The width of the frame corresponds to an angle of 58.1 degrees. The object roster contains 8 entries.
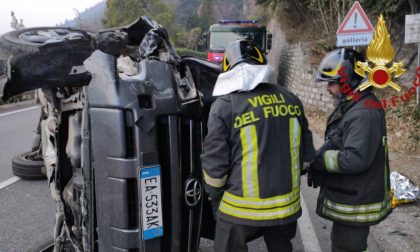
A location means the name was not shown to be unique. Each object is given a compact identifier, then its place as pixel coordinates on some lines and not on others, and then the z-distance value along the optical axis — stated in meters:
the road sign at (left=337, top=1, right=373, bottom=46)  7.21
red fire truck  14.41
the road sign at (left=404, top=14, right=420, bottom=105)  6.90
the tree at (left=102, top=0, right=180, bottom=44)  41.97
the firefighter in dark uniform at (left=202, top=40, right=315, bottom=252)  2.02
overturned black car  1.92
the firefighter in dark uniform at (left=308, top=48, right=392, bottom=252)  2.30
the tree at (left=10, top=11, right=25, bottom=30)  22.07
